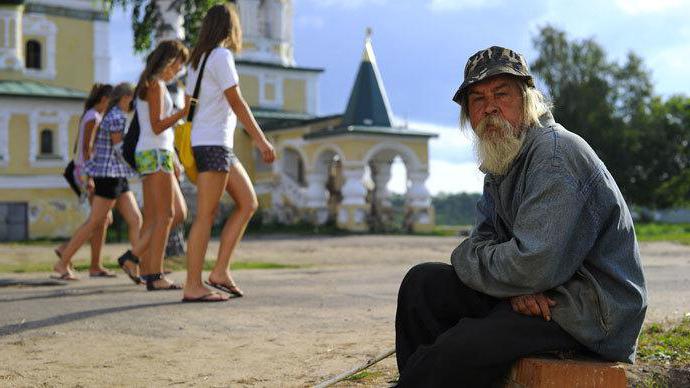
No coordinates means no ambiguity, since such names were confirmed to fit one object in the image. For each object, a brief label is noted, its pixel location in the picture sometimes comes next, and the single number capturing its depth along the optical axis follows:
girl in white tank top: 7.66
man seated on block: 3.14
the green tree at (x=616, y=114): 50.25
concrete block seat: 3.07
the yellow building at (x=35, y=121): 29.17
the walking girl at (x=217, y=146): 6.86
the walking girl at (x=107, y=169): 8.99
